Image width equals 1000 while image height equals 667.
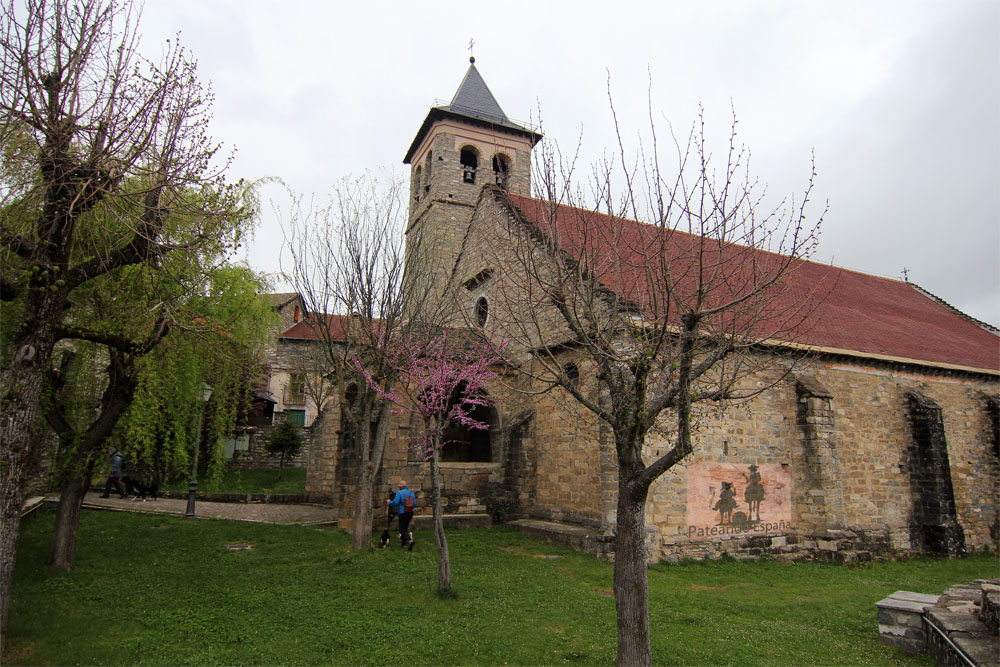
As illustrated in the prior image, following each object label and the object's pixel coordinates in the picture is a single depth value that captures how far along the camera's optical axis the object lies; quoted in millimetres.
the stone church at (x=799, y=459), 11828
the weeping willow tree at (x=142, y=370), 7785
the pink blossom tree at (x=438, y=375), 7828
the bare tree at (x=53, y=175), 5316
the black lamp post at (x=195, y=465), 9430
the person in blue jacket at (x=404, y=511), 10703
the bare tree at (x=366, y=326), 10656
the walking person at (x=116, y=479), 16531
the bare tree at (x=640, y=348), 4992
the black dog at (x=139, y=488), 16395
